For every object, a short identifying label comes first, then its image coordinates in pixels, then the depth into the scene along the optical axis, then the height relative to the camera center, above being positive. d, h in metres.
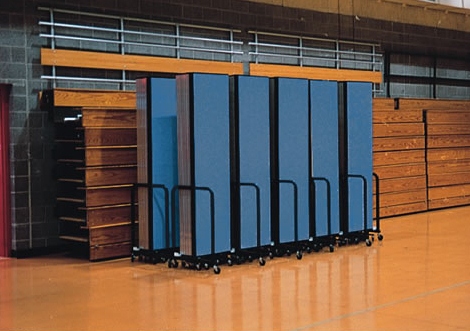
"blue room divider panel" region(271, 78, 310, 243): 9.70 -0.01
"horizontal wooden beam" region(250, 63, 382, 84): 13.00 +1.42
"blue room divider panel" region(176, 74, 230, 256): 8.77 -0.02
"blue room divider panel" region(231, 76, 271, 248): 9.25 -0.03
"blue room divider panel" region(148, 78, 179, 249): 9.16 +0.07
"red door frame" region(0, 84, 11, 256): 10.03 +0.06
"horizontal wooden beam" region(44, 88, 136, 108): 9.89 +0.76
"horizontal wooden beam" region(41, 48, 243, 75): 10.29 +1.32
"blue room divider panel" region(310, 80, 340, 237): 10.16 +0.05
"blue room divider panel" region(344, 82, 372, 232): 10.62 +0.01
